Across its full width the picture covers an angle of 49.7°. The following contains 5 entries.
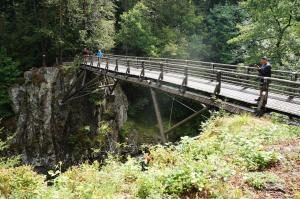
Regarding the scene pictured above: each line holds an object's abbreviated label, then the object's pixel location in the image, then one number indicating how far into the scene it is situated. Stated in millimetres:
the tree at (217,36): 35562
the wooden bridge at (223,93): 10164
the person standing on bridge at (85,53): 29138
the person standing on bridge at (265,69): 12273
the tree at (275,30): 20062
